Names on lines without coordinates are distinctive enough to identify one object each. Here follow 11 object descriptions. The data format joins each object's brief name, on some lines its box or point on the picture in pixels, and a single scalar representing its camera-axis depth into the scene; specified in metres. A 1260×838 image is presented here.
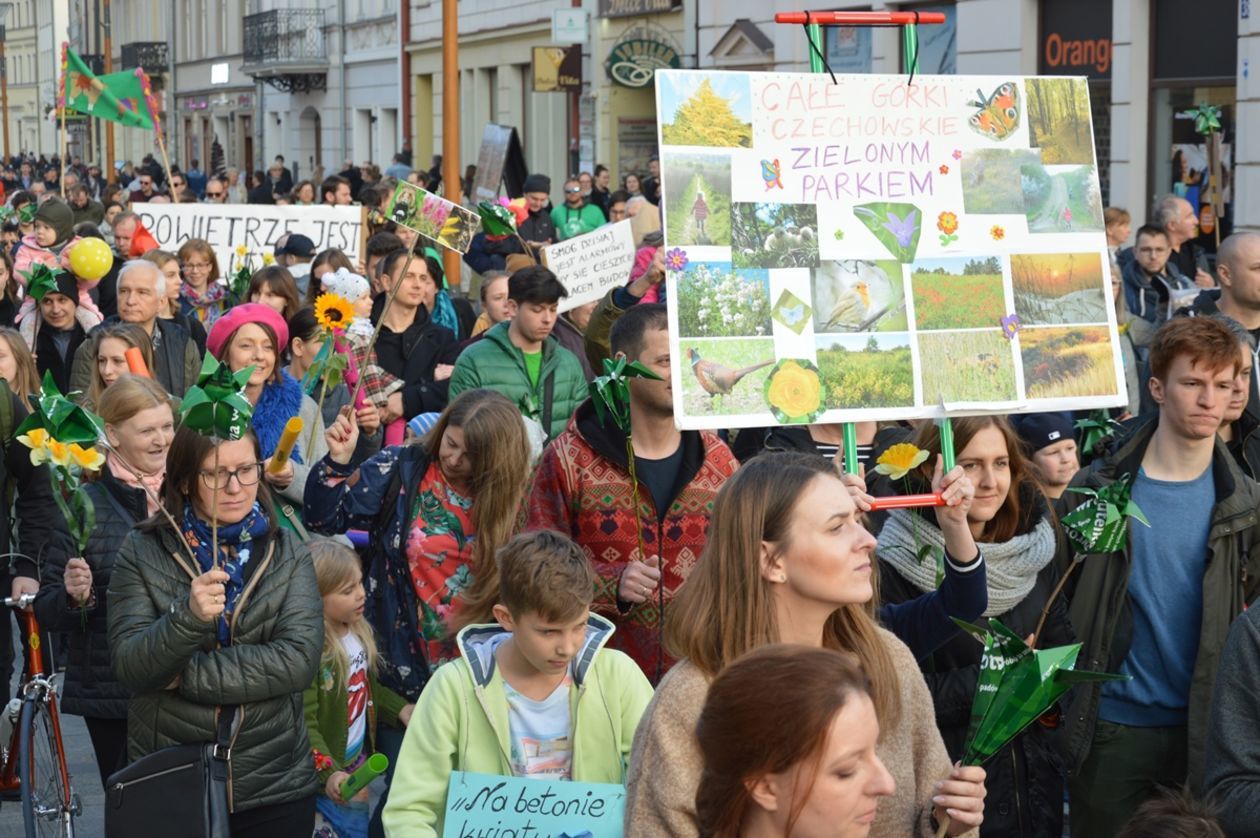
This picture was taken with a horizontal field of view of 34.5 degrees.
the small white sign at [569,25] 30.25
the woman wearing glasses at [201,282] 12.53
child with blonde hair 5.79
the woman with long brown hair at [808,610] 3.62
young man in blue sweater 5.22
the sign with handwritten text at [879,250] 4.82
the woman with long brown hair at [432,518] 5.66
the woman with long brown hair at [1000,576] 4.91
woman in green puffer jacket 4.91
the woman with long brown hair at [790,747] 2.94
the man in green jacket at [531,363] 8.28
